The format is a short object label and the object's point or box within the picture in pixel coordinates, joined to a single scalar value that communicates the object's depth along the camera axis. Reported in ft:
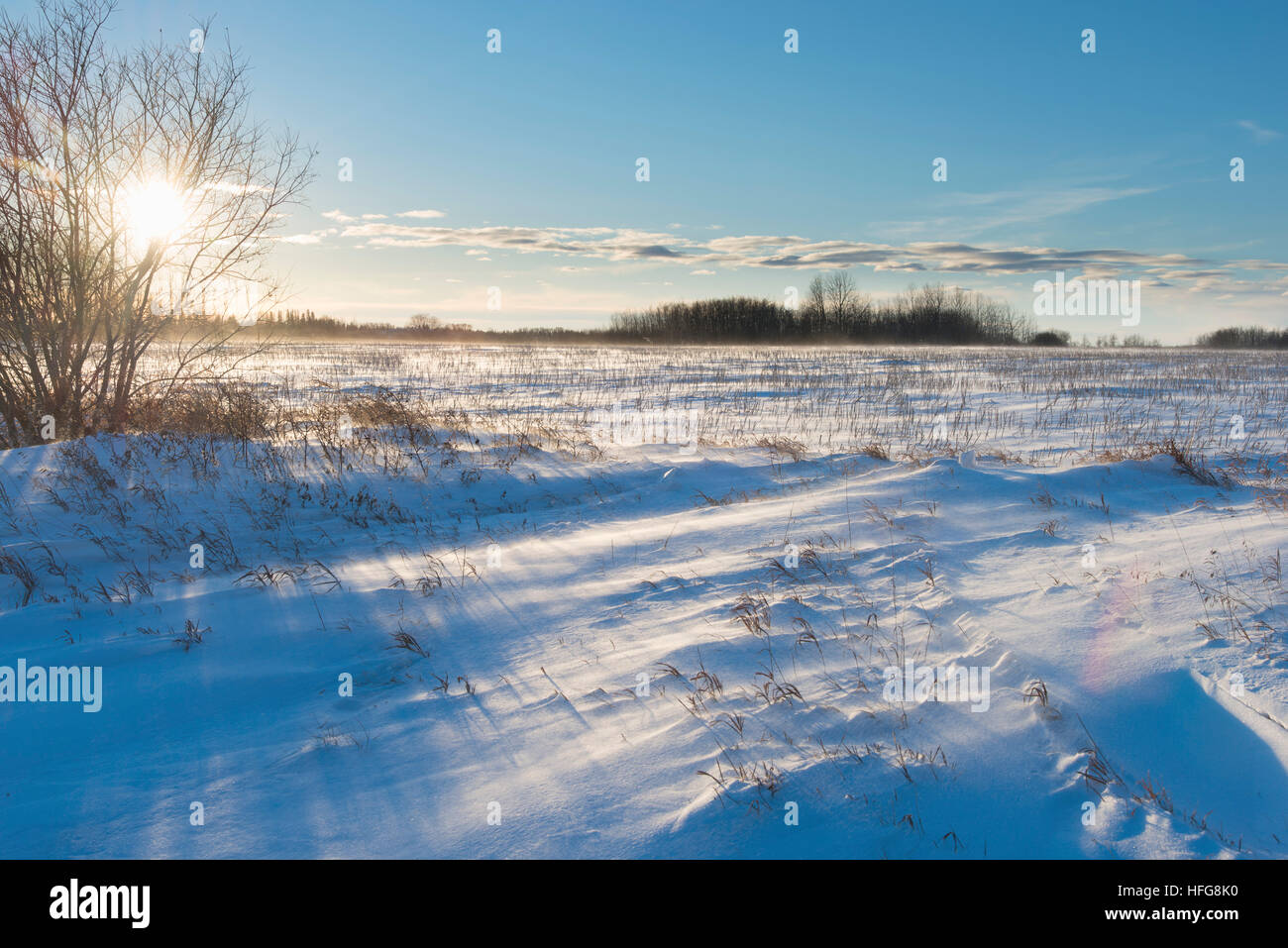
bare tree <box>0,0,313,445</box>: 28.58
